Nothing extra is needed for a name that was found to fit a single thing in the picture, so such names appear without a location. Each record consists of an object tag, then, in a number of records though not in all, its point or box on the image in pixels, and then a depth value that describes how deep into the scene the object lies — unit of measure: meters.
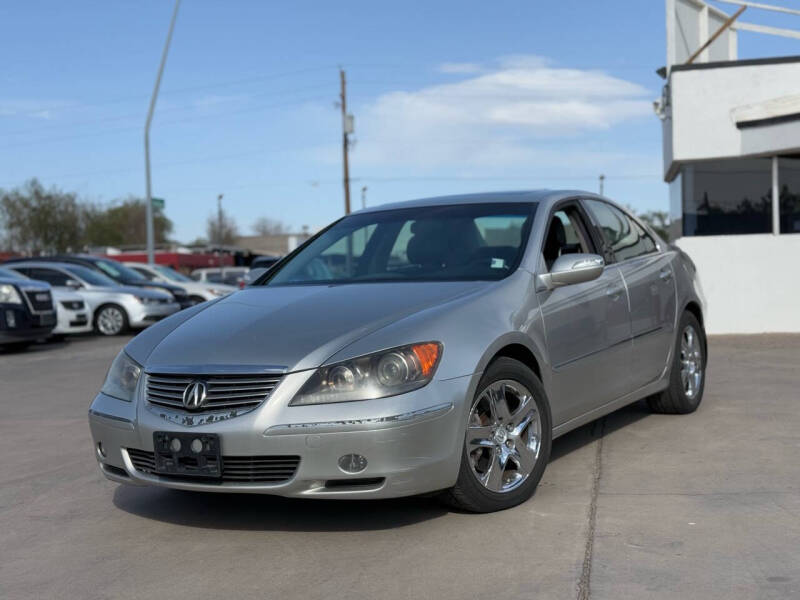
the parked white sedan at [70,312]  17.59
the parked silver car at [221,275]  40.92
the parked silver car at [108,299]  18.67
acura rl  4.25
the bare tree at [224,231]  106.12
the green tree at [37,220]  61.44
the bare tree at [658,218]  67.22
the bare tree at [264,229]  127.44
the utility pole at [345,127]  36.44
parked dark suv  14.73
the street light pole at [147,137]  28.07
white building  12.95
